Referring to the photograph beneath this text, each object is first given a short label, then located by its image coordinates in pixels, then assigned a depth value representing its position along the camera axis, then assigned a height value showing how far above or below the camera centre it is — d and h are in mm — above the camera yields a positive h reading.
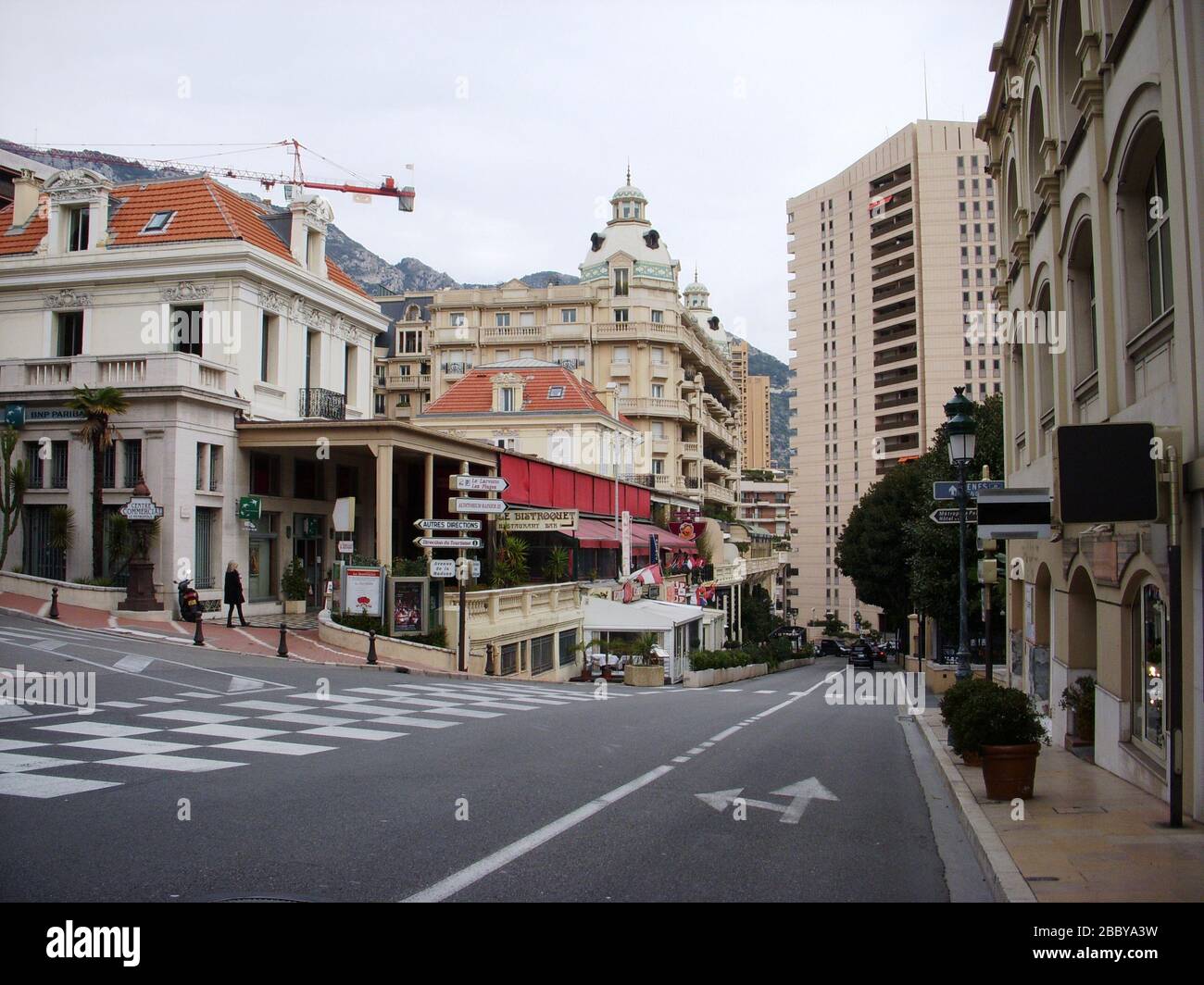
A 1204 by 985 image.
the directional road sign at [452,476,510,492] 25125 +1627
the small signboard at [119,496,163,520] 23797 +972
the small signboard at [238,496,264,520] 27375 +1149
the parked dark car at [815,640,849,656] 80812 -8086
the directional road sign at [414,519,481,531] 24766 +594
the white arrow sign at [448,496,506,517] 25000 +1076
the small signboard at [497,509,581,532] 33125 +938
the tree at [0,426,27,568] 26094 +1607
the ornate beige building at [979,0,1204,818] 8602 +2705
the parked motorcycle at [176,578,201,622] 24328 -1274
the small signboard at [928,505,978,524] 16453 +511
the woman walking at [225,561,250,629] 24828 -953
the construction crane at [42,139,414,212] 96000 +38578
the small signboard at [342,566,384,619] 24828 -965
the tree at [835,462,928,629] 56000 +352
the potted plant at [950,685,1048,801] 9641 -1879
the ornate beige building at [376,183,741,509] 71188 +15146
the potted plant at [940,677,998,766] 10414 -1719
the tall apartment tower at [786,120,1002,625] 90562 +22222
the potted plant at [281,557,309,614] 28984 -1121
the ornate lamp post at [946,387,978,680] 15172 +1486
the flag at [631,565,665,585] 38000 -1037
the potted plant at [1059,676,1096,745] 12992 -2081
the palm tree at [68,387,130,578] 24328 +3162
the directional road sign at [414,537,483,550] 24641 +161
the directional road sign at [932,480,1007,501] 15609 +922
